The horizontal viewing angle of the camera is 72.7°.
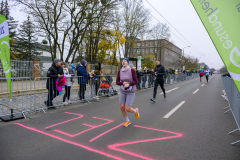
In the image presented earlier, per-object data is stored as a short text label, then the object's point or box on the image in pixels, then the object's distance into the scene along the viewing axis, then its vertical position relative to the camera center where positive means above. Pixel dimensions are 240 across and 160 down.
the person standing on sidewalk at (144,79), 14.26 -0.35
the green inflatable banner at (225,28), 1.74 +0.53
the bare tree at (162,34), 39.56 +10.25
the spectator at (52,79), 6.27 -0.14
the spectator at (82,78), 7.62 -0.12
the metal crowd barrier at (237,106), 3.87 -0.76
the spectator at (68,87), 7.21 -0.52
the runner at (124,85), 4.33 -0.25
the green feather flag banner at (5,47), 4.75 +0.83
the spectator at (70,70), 9.53 +0.31
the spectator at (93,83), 8.20 -0.39
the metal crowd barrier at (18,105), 5.19 -1.19
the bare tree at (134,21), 28.34 +9.59
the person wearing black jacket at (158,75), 8.25 +0.03
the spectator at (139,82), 13.08 -0.54
